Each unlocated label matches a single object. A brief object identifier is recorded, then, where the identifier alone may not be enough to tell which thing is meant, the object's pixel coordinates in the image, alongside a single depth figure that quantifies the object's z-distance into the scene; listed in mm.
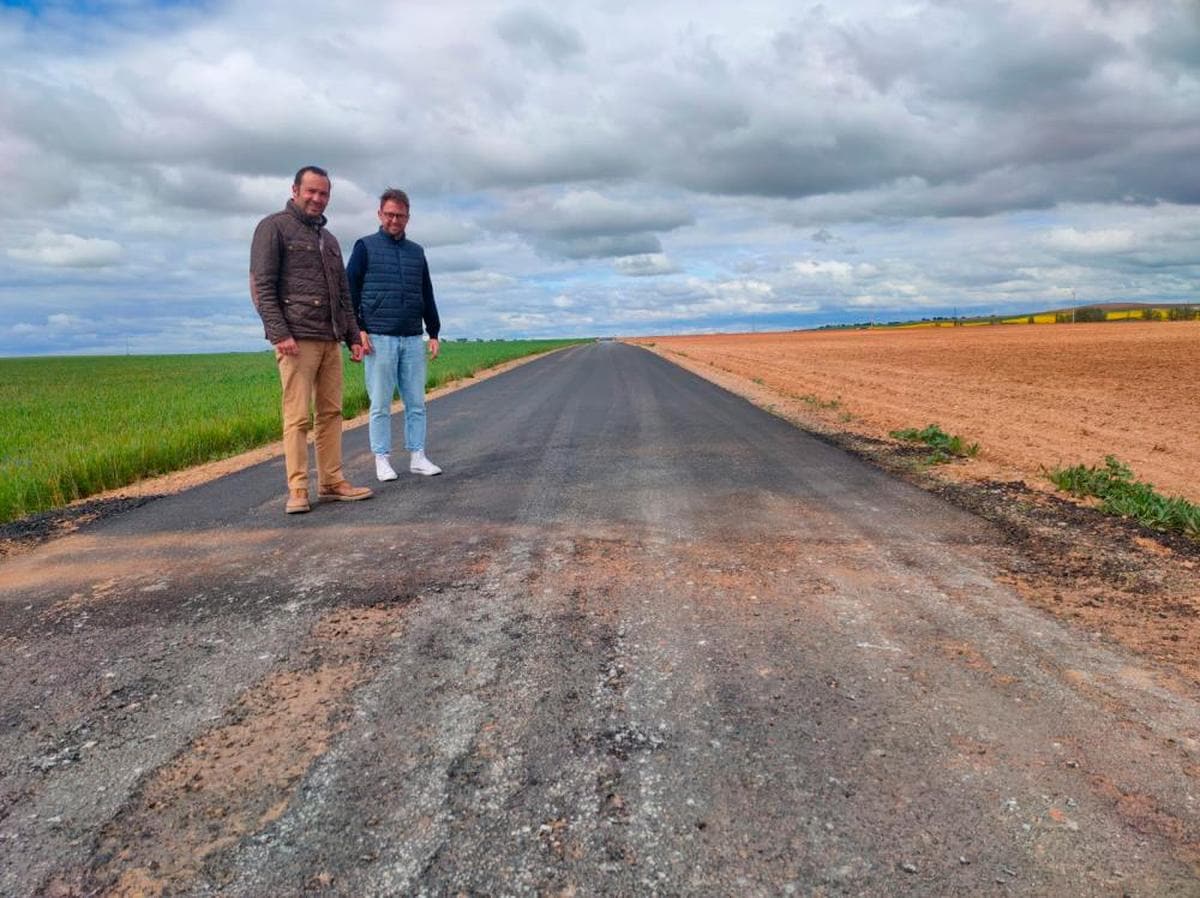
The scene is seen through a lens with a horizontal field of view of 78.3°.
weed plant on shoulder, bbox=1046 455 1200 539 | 4574
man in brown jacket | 4914
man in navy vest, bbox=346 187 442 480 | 5902
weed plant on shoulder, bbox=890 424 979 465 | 7145
